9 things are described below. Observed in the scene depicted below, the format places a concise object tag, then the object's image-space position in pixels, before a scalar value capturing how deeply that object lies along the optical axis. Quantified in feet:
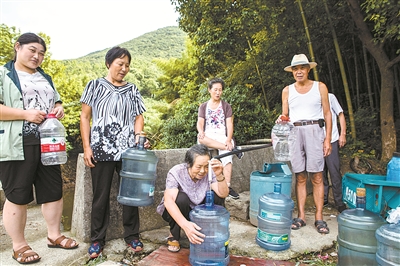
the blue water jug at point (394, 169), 10.53
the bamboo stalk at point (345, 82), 20.22
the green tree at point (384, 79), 18.06
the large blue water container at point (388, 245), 6.66
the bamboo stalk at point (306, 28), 18.92
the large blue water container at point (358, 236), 7.63
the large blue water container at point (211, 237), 8.15
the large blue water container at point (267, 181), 11.10
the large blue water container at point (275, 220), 9.32
